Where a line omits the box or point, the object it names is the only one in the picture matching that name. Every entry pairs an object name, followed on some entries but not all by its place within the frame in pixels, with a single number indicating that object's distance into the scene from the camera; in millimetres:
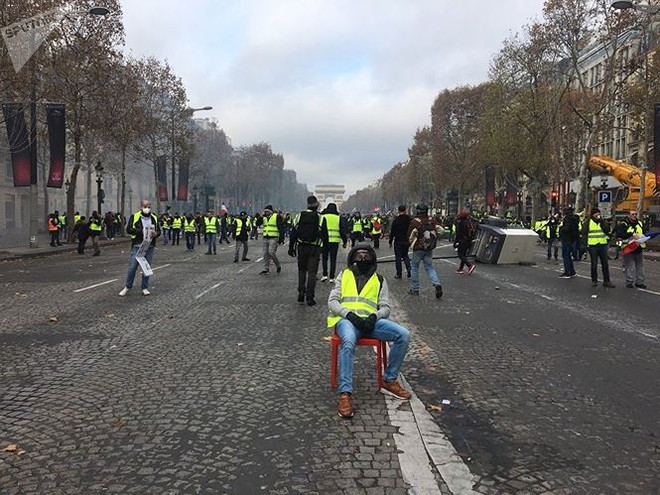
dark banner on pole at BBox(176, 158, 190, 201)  48094
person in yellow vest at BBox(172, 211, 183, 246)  33281
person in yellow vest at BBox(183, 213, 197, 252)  26875
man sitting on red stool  4871
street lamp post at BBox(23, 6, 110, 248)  24500
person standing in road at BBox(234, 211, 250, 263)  19203
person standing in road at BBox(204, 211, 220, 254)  24688
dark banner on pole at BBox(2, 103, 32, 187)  22625
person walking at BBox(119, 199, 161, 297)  11383
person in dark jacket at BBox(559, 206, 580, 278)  15227
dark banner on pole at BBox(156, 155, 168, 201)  46266
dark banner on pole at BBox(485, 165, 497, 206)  48719
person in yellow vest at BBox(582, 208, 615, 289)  13164
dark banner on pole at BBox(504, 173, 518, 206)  52469
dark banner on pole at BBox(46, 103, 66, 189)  24828
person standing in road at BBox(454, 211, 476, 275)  15914
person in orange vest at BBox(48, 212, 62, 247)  28234
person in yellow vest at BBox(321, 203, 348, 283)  11594
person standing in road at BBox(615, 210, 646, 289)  13203
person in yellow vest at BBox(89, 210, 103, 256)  23844
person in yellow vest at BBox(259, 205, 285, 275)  15156
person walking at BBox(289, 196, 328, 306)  10227
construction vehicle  30453
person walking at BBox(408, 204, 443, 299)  11375
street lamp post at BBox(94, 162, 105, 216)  34594
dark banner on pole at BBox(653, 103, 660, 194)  23516
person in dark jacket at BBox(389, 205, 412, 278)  13805
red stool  4949
